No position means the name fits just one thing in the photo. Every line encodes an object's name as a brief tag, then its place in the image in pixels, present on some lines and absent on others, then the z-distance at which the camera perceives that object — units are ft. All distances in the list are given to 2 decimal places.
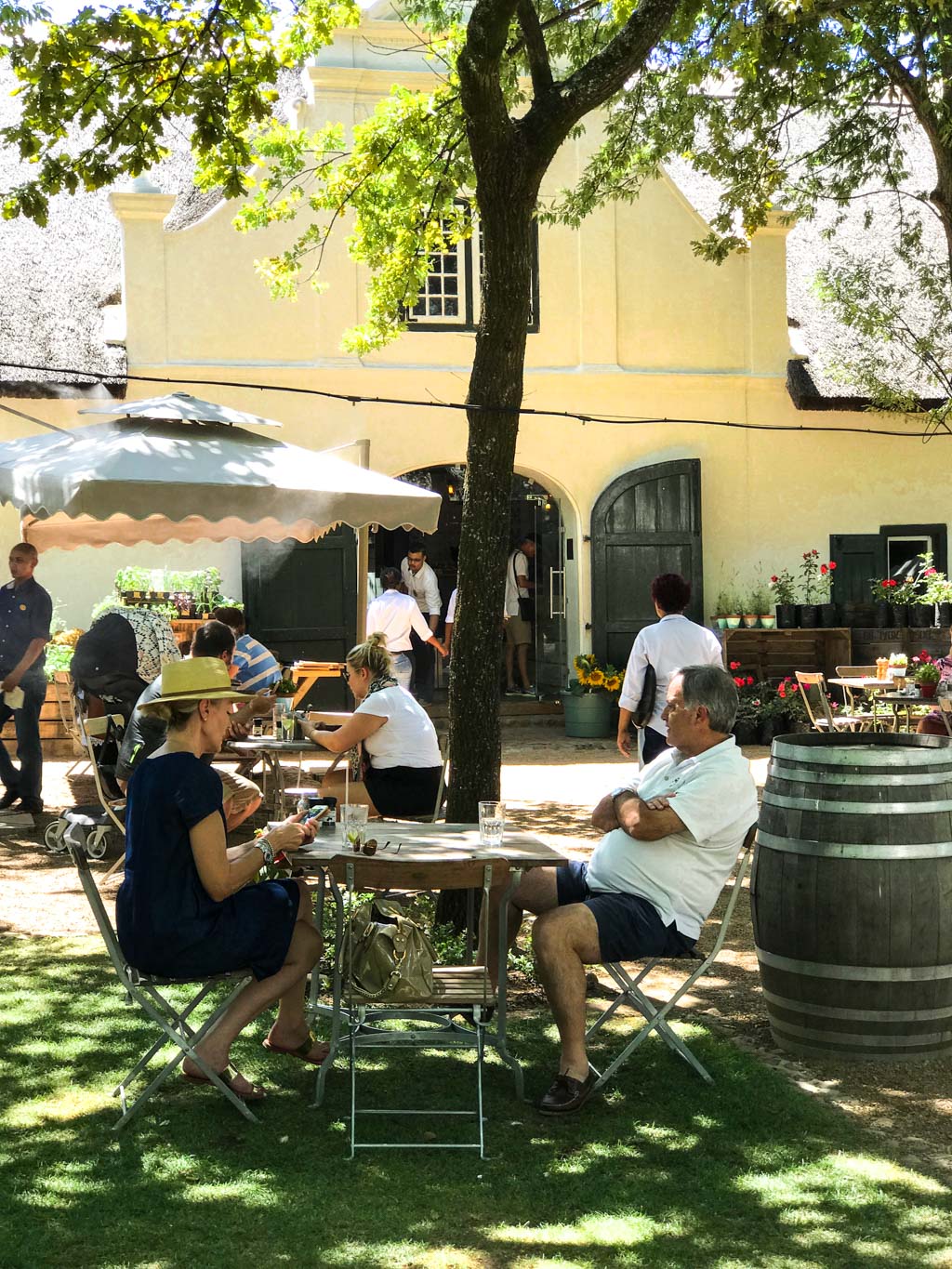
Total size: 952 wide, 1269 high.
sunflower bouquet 50.16
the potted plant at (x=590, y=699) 50.06
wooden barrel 15.65
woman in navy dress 13.74
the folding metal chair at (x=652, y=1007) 15.03
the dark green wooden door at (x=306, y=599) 48.96
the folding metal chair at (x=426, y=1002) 14.17
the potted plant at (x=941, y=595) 49.62
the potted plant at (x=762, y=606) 51.06
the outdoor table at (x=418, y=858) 14.25
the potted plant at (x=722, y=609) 50.60
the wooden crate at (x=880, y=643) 50.49
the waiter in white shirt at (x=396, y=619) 40.25
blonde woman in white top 23.02
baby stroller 25.04
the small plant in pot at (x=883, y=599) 50.67
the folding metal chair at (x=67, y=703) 38.52
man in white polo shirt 14.82
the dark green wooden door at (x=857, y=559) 53.98
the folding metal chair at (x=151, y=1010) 14.16
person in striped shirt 30.45
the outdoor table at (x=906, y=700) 39.29
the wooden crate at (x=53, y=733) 42.73
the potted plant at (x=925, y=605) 50.09
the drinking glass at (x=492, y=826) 15.42
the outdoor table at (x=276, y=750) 25.57
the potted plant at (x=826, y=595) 50.62
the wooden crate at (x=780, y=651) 49.93
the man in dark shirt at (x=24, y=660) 31.99
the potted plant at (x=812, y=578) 52.70
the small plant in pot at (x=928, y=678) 40.06
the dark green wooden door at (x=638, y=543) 52.24
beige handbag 14.25
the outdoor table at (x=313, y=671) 44.65
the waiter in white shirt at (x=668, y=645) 24.23
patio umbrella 24.97
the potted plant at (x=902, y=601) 50.67
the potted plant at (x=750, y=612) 50.83
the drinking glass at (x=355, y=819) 15.48
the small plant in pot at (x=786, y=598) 50.75
